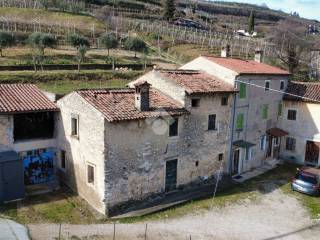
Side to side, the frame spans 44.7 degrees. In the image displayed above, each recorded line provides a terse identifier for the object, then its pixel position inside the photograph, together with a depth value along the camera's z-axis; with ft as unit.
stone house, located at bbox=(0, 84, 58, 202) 68.03
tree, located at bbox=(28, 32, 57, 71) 170.91
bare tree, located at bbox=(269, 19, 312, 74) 183.73
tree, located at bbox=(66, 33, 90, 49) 191.14
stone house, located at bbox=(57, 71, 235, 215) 66.18
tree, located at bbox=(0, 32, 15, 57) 170.40
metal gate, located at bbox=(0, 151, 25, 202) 66.85
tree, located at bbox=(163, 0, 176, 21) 364.79
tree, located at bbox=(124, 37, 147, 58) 205.67
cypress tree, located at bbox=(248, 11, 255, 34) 374.20
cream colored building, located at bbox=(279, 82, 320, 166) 100.99
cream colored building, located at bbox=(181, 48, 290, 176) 89.04
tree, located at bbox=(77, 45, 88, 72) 161.08
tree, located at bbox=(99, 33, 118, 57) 198.30
